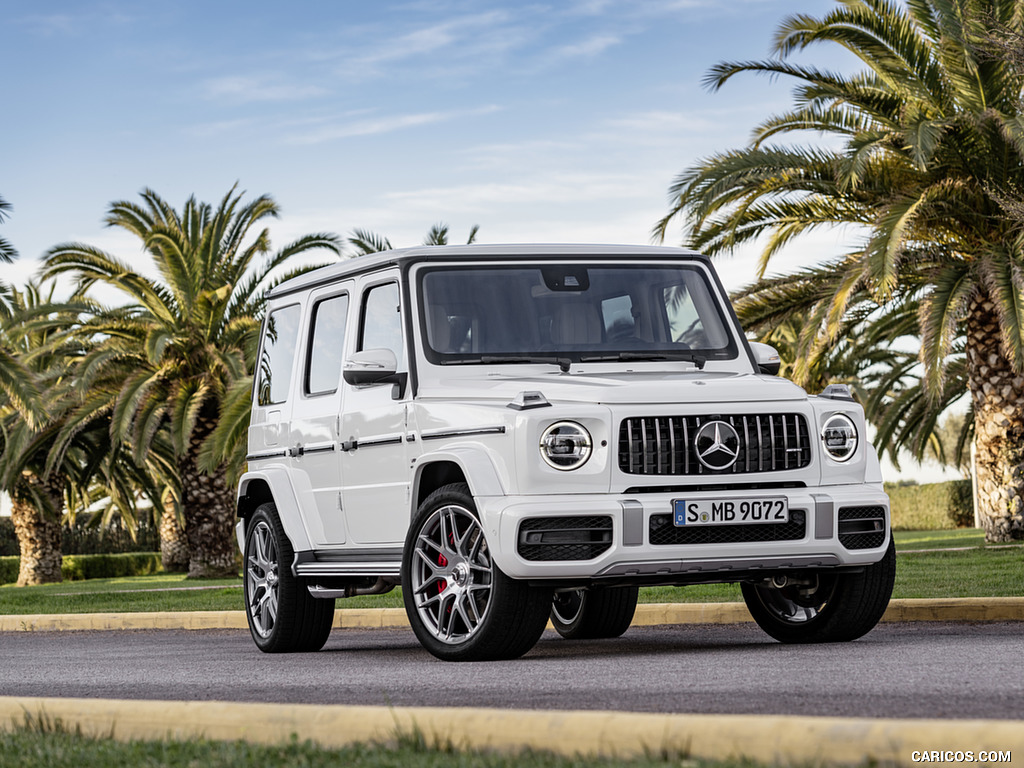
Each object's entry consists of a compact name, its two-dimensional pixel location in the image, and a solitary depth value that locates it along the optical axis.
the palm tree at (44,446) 29.77
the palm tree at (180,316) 28.59
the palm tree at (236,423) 25.78
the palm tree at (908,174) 20.09
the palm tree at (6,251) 26.27
